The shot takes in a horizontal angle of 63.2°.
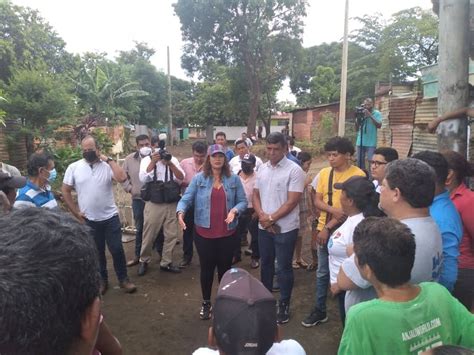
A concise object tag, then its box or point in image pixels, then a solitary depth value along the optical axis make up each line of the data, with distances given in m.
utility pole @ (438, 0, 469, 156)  2.77
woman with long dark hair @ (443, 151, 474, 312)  2.32
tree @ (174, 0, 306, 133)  23.25
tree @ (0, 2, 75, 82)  17.20
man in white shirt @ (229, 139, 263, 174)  5.51
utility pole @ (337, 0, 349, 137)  12.48
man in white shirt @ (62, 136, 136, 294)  4.15
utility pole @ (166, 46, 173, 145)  27.72
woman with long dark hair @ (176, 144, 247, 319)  3.64
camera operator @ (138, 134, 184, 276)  4.79
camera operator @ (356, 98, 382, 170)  6.67
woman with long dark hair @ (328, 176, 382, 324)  2.51
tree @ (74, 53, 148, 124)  19.97
